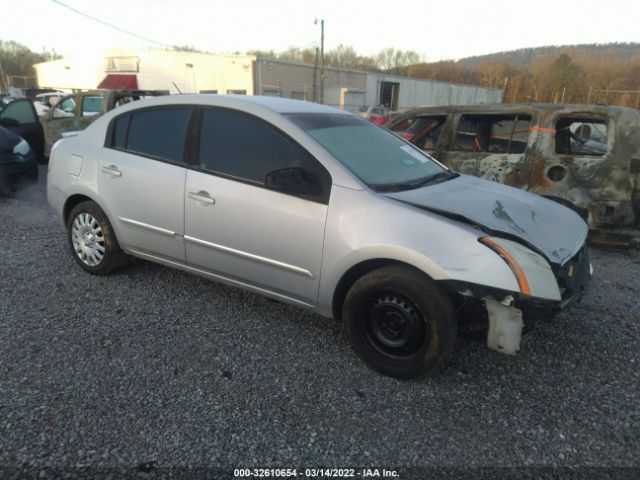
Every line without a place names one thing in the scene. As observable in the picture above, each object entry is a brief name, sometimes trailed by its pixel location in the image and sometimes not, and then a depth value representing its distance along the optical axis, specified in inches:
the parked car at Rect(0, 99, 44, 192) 272.1
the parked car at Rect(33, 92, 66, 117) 634.2
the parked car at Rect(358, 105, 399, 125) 964.6
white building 1237.7
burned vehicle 185.0
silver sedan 93.8
